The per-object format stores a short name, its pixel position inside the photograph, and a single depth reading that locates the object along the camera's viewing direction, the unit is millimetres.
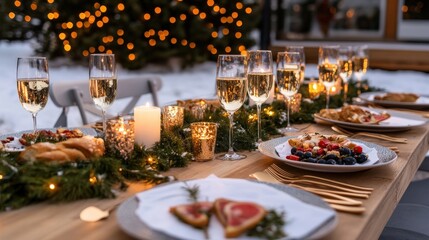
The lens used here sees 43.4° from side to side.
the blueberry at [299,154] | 1149
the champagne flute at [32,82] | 1199
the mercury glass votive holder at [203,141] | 1215
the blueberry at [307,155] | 1144
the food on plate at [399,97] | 2148
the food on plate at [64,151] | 977
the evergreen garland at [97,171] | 896
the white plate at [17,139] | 1106
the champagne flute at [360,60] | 2174
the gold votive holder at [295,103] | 1800
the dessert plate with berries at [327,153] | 1096
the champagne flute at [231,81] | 1257
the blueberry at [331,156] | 1119
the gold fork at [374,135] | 1485
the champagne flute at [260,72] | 1333
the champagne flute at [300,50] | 1779
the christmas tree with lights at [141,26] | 6734
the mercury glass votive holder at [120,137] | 1114
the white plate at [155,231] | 726
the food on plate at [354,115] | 1626
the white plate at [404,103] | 2086
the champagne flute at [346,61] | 1977
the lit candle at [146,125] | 1222
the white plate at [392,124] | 1580
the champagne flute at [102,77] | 1235
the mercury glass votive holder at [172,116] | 1406
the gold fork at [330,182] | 1004
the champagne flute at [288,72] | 1520
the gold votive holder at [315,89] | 2055
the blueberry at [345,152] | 1159
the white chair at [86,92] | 1979
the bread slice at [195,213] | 730
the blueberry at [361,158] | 1141
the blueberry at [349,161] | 1106
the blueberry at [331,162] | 1094
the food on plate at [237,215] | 707
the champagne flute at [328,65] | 1817
